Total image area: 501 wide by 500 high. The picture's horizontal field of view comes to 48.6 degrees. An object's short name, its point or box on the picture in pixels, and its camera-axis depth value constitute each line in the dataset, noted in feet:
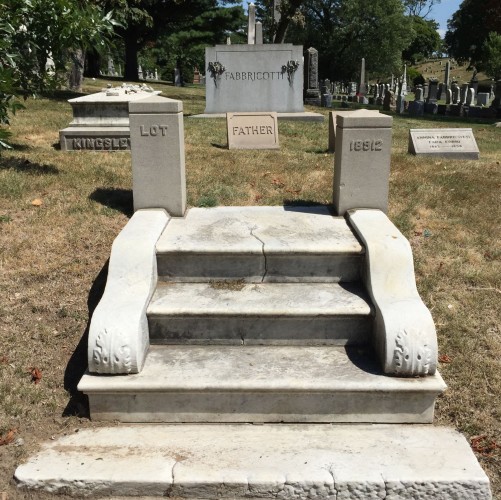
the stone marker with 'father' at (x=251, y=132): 30.37
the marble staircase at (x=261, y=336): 11.48
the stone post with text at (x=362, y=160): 15.98
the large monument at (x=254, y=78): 44.68
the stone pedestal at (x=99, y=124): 26.66
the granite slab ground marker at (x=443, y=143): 29.32
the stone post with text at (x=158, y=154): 15.69
